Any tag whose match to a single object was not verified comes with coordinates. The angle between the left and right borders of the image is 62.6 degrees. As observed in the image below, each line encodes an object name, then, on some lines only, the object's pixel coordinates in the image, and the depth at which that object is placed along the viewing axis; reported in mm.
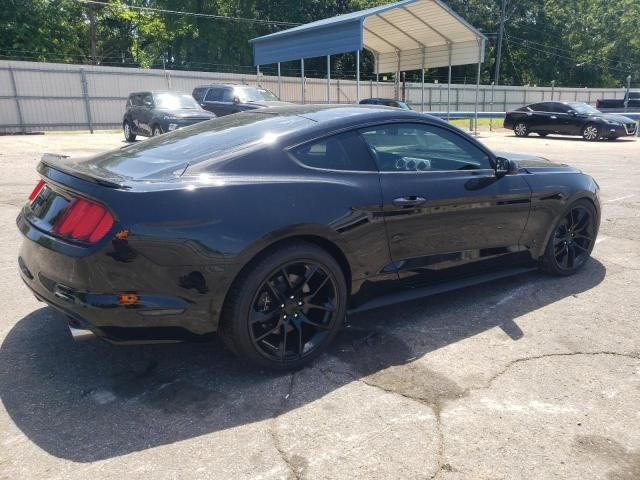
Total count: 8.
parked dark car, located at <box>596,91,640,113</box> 30064
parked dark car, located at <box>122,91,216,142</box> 14430
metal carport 19125
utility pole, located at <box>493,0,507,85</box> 49175
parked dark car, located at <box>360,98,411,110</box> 18720
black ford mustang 2592
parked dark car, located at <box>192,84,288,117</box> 16312
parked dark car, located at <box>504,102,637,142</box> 19641
